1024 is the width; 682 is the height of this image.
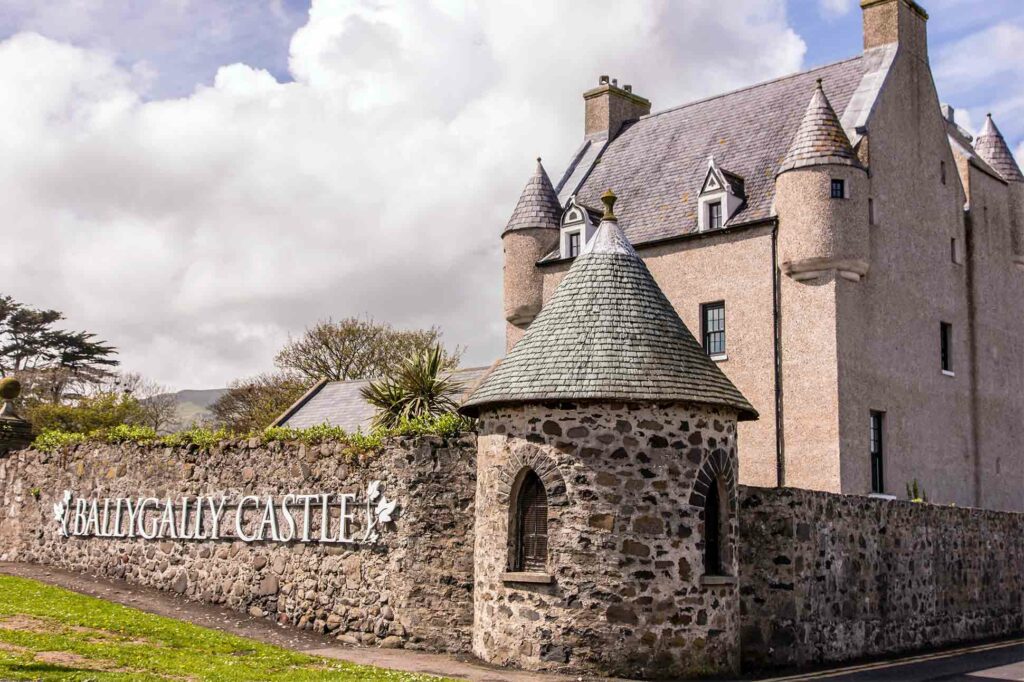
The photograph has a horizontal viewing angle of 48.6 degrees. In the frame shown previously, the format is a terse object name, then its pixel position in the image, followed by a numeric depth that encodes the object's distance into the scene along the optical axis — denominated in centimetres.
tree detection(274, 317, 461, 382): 6070
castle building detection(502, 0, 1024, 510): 2655
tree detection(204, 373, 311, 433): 5841
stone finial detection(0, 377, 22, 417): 2744
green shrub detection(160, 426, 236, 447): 2158
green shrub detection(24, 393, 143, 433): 5109
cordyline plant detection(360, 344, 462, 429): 2547
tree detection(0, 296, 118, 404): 5825
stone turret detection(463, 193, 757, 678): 1628
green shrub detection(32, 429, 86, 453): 2466
